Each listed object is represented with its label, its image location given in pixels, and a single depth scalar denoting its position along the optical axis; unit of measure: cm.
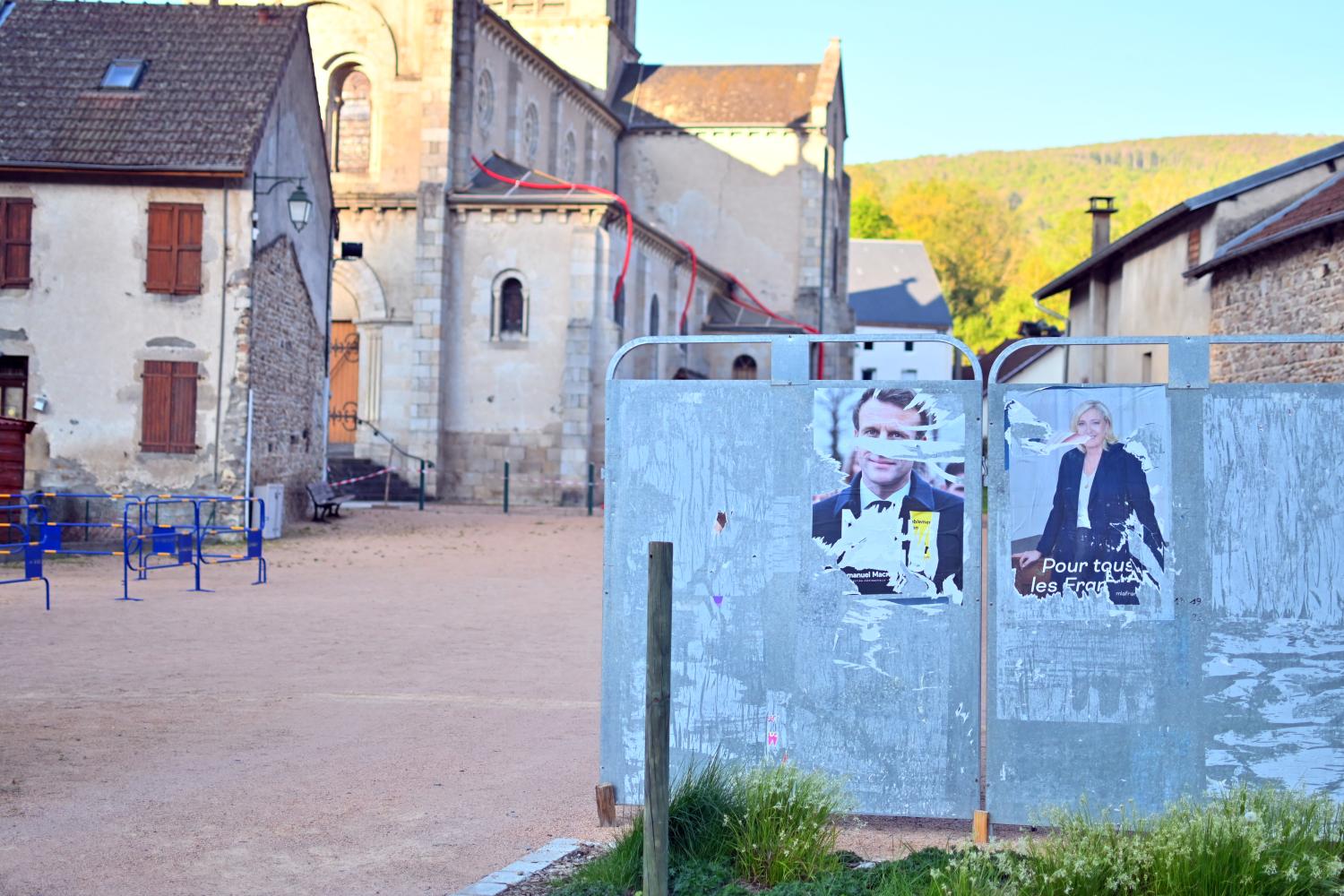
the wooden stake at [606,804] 644
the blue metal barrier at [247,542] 1635
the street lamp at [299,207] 2164
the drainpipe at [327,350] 2681
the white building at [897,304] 7331
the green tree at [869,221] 9419
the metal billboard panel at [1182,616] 606
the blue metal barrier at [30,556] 1464
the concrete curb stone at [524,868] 548
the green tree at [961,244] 10062
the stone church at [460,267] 3338
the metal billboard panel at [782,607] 627
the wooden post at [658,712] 504
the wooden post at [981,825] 610
